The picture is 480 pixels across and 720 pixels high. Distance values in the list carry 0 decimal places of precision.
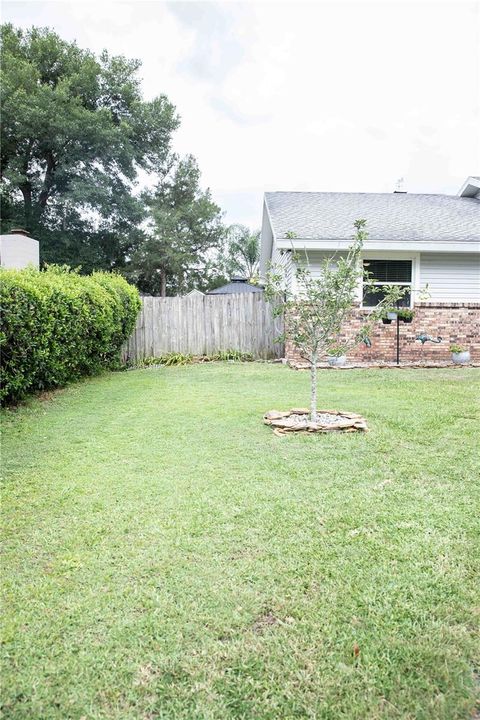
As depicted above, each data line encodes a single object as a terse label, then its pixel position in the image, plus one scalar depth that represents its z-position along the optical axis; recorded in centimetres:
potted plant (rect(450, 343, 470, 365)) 1023
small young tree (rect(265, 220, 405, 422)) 507
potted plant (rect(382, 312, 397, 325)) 1088
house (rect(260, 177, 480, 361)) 1073
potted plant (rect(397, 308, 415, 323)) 1016
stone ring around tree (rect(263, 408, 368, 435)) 482
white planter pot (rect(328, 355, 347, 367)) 1008
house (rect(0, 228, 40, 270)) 1120
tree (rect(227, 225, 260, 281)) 3966
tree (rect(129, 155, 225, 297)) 2728
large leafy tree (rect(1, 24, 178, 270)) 2080
